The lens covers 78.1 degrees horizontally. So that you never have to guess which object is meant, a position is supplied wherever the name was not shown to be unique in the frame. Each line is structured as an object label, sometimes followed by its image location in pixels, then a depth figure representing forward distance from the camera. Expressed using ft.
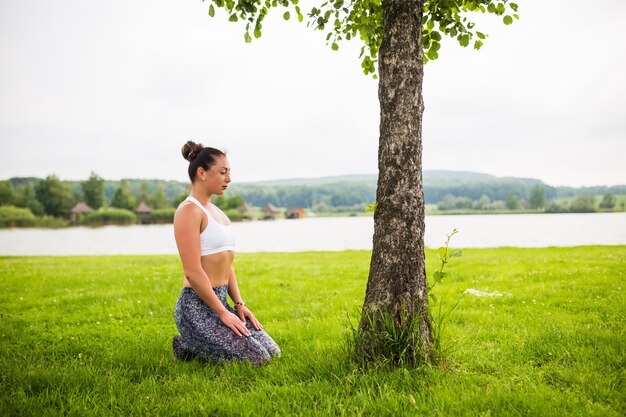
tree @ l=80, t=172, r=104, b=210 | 431.84
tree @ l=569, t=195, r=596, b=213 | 374.71
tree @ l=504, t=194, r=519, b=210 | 449.39
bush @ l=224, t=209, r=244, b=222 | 413.75
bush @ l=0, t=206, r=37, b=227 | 305.90
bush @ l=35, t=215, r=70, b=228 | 310.24
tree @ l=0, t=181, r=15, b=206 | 382.63
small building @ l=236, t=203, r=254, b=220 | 481.87
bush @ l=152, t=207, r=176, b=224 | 387.14
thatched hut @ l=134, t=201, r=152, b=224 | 376.74
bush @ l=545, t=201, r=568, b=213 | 405.18
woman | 15.69
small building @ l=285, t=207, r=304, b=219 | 506.89
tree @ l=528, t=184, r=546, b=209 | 442.50
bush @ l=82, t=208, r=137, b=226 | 352.28
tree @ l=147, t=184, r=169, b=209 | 488.85
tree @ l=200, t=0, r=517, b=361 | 14.73
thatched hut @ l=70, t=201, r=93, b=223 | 382.50
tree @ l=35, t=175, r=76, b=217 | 396.57
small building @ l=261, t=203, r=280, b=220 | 519.23
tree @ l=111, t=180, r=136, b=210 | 440.86
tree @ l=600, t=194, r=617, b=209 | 396.57
